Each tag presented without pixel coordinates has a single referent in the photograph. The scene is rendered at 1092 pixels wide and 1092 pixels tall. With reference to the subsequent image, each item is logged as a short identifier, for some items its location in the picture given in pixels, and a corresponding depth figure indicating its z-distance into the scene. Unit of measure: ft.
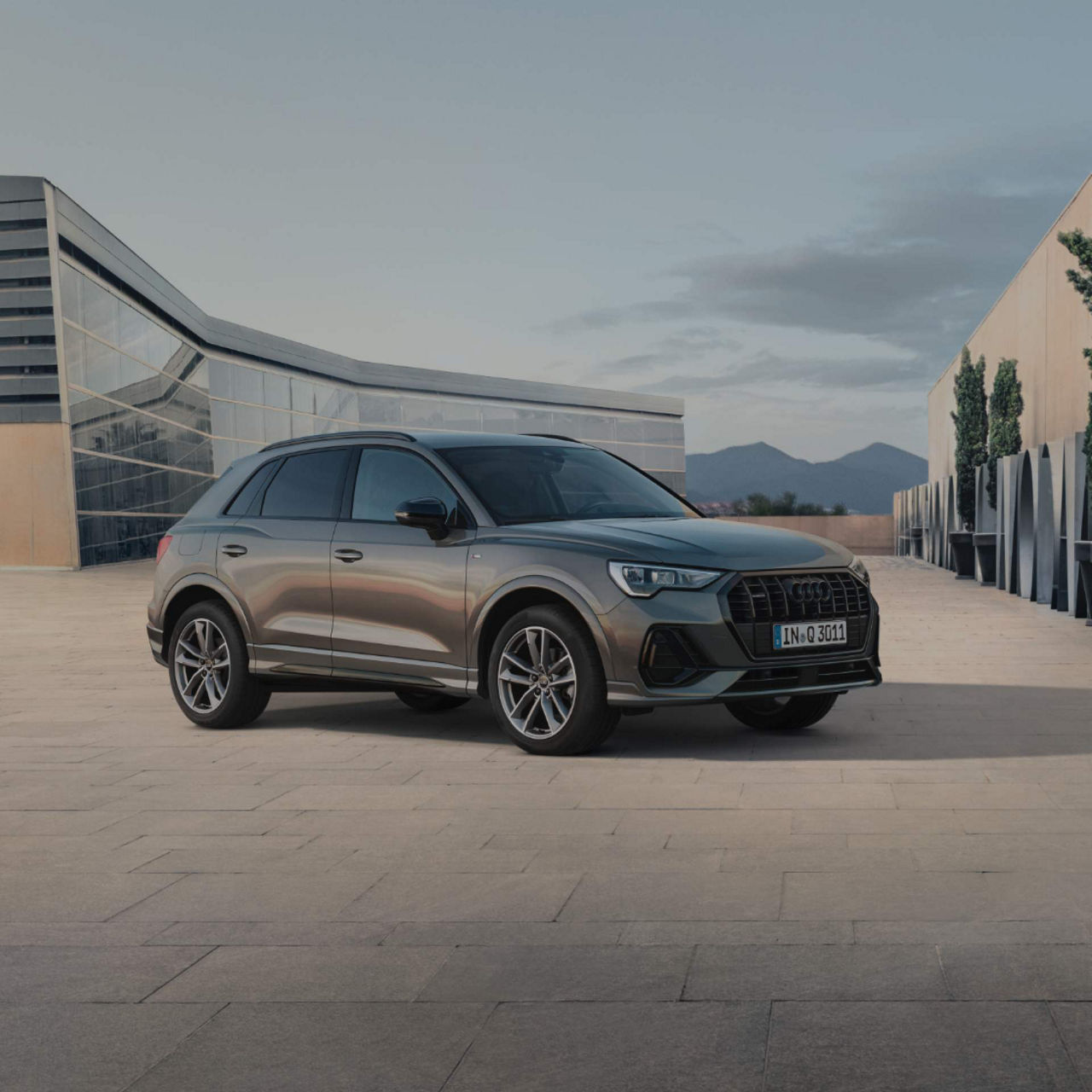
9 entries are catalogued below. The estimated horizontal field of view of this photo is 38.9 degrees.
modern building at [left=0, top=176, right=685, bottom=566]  117.29
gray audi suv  25.26
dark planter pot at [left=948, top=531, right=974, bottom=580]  101.50
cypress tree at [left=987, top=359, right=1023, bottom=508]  101.30
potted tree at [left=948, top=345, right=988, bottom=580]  112.16
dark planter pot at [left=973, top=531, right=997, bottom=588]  92.07
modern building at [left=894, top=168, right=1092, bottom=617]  62.80
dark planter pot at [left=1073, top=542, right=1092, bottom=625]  55.36
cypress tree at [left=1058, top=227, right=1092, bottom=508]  59.47
